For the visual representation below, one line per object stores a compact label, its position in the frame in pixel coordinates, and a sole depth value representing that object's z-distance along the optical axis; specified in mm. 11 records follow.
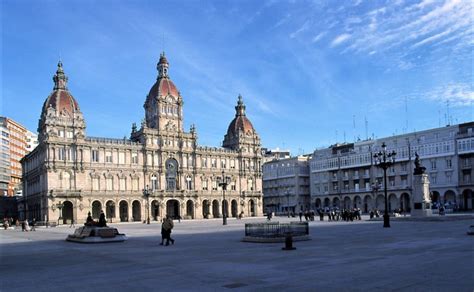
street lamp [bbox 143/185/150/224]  93581
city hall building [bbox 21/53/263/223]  87250
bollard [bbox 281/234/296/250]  22578
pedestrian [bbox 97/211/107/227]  33197
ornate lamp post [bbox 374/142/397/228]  40625
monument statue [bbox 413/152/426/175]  51719
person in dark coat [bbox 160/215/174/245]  28203
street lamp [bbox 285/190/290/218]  127188
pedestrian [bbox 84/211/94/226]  33075
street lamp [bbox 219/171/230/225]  59119
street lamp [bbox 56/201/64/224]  83538
